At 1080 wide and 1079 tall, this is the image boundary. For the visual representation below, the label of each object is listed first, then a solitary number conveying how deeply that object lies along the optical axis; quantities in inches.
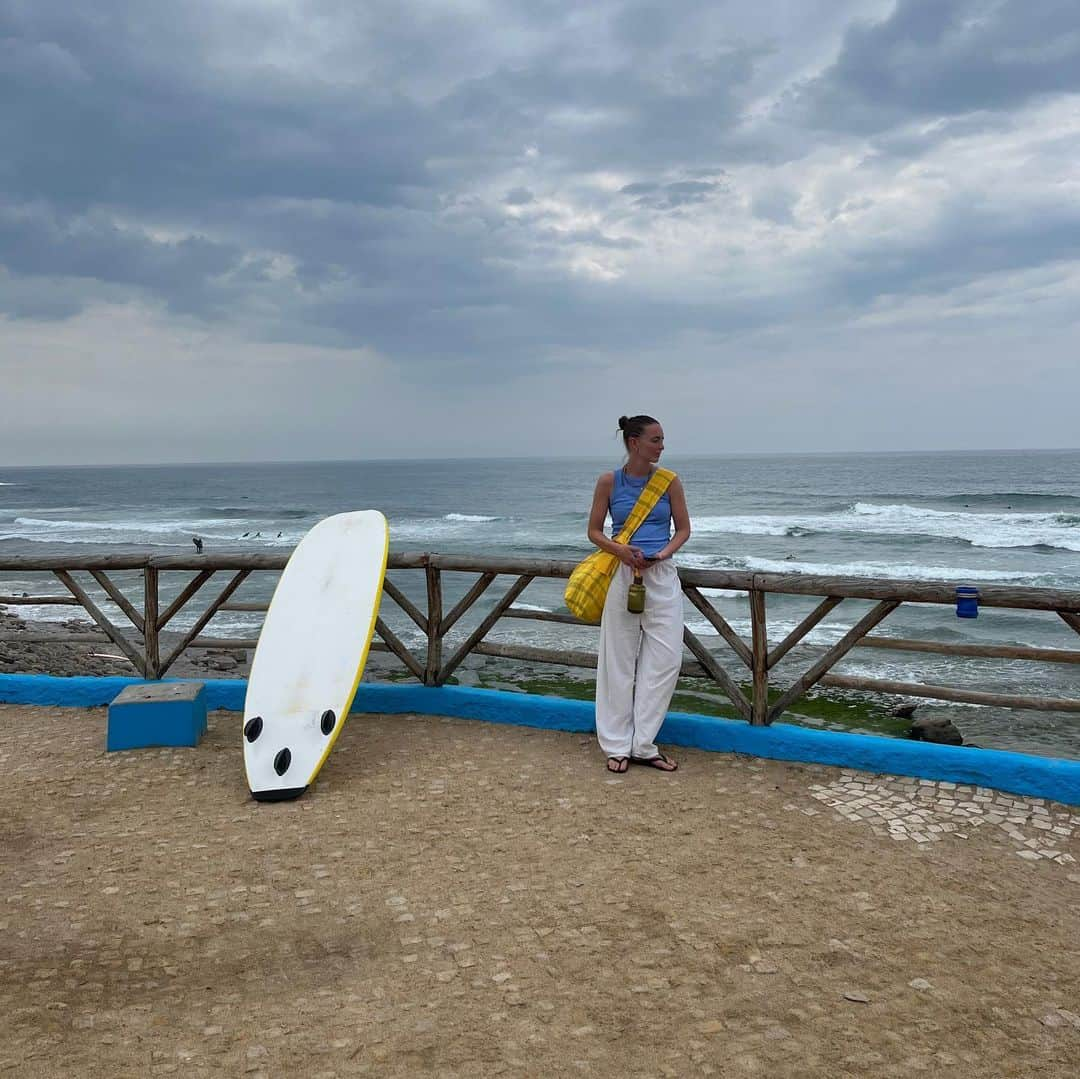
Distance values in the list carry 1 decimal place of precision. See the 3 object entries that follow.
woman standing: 168.7
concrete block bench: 187.2
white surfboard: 164.9
